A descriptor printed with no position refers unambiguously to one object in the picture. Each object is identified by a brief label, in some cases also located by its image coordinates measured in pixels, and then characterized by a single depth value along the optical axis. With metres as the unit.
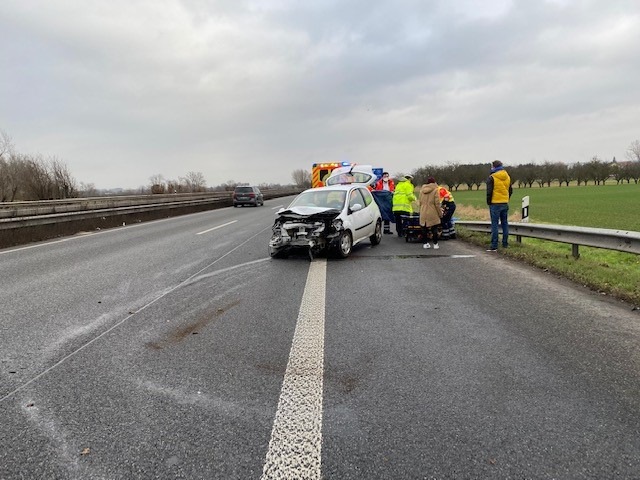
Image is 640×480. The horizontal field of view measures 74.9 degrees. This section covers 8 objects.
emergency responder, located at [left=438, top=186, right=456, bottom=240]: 11.13
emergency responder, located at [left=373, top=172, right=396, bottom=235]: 13.35
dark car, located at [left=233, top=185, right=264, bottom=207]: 33.72
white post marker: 11.06
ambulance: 22.52
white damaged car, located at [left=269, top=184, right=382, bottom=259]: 8.70
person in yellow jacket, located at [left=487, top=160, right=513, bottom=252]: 9.34
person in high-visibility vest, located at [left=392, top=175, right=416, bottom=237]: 11.88
